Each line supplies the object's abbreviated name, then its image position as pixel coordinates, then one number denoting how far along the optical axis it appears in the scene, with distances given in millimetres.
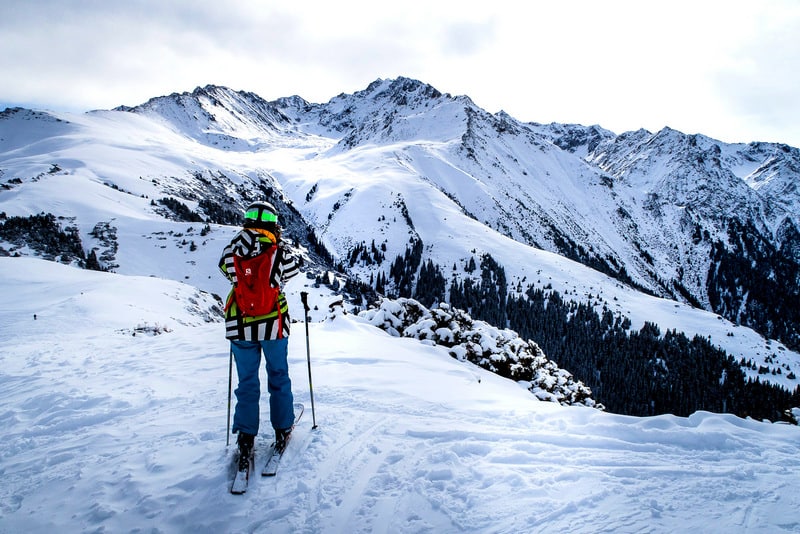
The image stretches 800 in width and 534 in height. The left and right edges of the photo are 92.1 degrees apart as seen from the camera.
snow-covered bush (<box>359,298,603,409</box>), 14820
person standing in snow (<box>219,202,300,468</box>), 5539
